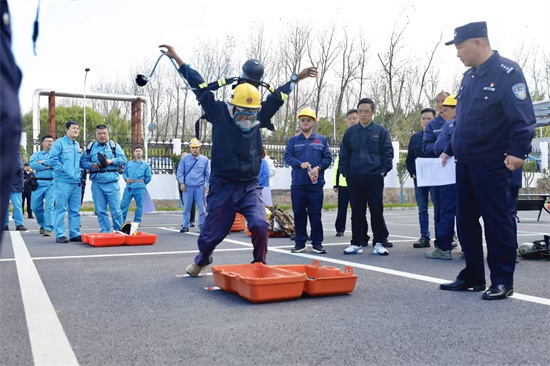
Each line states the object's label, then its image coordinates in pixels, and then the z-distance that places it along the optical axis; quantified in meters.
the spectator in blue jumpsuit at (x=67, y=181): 10.59
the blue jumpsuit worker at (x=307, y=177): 8.88
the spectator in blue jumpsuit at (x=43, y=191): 12.41
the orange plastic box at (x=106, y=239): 9.72
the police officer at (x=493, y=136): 5.11
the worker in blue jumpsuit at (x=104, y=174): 10.98
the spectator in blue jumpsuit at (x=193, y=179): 13.12
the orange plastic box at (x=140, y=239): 9.90
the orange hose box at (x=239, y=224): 12.91
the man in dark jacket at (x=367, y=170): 8.66
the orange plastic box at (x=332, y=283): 5.27
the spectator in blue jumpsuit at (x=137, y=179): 13.05
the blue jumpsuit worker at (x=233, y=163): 6.01
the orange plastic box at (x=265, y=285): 4.98
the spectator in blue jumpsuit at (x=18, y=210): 13.63
